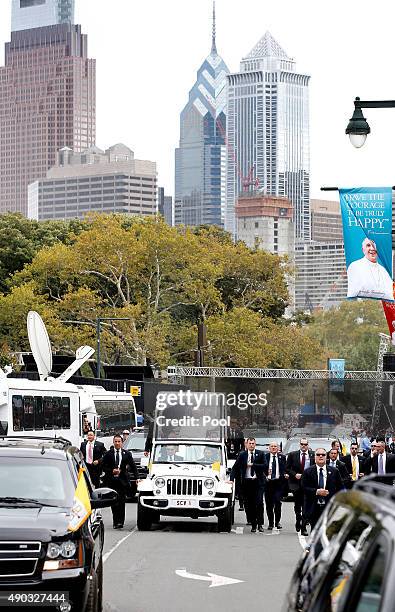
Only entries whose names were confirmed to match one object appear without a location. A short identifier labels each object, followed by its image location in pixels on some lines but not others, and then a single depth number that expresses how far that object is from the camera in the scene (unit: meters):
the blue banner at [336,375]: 57.08
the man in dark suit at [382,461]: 26.44
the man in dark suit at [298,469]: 26.17
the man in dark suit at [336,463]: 24.53
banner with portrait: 23.48
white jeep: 26.23
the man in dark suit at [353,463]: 29.10
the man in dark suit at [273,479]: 27.42
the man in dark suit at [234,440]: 38.72
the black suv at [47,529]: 11.24
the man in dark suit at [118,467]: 27.30
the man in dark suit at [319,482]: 23.30
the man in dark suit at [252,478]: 27.38
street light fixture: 21.05
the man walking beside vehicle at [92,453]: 28.44
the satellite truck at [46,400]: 43.72
